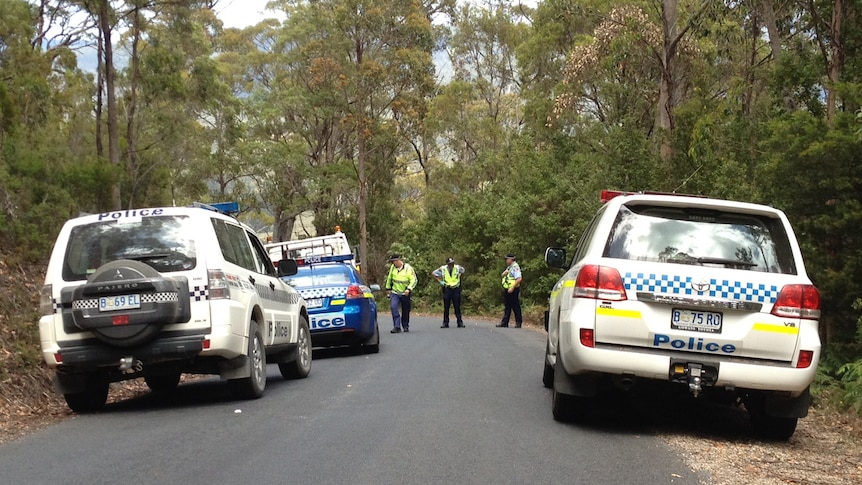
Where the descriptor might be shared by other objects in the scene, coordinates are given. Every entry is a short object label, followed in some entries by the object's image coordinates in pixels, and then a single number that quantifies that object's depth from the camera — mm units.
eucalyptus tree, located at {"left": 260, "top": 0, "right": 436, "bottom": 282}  42406
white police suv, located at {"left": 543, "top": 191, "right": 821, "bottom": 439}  6926
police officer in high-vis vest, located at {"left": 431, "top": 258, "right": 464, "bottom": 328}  22688
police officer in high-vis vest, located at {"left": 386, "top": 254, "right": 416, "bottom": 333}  20891
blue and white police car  15000
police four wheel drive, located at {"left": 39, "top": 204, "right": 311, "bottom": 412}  8250
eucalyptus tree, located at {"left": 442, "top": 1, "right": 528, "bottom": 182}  47094
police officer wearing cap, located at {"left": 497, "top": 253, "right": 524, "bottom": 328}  22062
